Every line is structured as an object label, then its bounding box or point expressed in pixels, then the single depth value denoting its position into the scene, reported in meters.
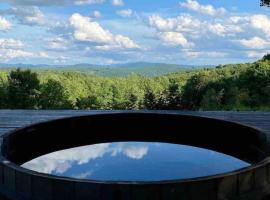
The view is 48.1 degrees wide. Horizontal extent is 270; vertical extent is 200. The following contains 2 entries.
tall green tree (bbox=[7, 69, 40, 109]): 16.62
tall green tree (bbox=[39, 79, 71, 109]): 17.77
